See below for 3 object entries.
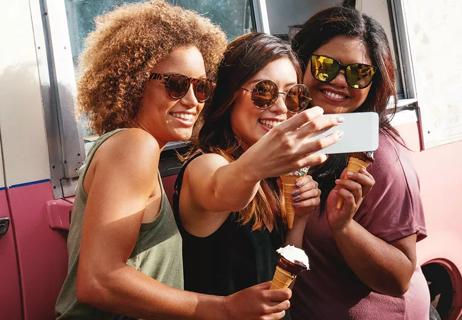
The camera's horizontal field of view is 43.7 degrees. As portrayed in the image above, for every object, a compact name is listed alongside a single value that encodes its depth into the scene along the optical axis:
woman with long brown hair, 1.32
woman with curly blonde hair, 1.39
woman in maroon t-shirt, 1.94
